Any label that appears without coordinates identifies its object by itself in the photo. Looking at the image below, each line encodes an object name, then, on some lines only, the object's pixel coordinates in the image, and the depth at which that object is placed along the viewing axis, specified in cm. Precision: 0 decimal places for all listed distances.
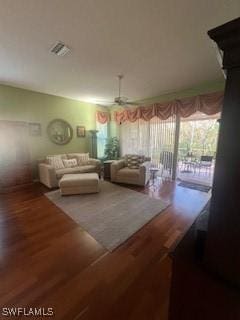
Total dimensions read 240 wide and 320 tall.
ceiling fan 332
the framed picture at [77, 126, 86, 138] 556
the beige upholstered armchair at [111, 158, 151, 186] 409
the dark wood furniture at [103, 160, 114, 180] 482
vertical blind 482
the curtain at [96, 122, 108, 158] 627
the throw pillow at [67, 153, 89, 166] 500
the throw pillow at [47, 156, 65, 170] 439
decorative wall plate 491
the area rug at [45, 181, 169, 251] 217
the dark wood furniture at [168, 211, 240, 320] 67
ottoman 347
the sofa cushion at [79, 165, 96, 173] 458
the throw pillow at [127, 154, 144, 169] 455
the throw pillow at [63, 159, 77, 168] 470
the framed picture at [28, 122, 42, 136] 446
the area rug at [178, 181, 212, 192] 397
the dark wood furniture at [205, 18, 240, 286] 60
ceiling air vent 228
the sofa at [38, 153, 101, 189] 403
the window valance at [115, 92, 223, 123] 366
